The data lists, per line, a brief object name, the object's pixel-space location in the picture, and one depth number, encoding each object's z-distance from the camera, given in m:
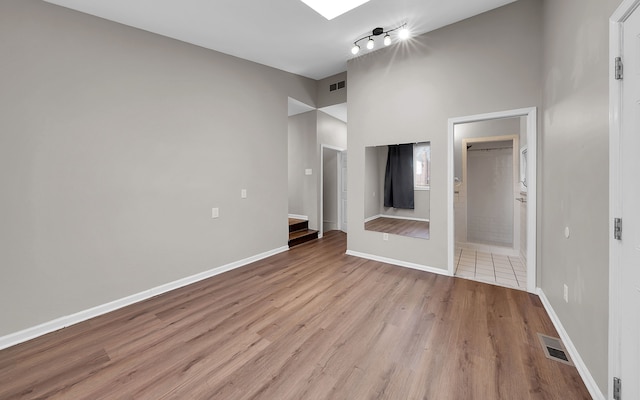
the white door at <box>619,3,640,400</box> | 1.11
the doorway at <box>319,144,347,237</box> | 5.94
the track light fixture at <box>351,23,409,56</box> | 3.03
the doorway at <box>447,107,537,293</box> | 2.72
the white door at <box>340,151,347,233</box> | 5.86
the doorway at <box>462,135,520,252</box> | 4.44
